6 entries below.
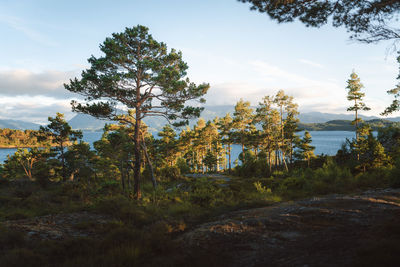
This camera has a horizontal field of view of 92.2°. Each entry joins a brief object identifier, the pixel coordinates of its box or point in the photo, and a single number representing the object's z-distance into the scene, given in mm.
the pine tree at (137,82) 12508
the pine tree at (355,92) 28312
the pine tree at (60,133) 25191
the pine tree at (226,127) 43406
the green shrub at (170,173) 29953
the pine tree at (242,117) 38781
